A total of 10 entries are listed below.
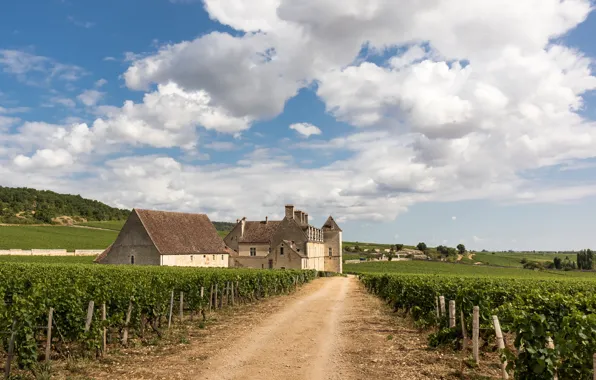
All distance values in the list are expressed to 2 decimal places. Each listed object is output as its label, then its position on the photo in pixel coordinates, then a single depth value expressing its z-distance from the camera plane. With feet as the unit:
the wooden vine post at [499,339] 34.47
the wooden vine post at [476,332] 39.37
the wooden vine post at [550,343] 28.02
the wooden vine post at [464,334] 43.36
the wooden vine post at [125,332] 47.53
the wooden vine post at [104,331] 43.83
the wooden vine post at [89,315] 42.09
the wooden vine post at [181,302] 65.54
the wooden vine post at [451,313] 47.01
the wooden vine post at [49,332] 37.36
